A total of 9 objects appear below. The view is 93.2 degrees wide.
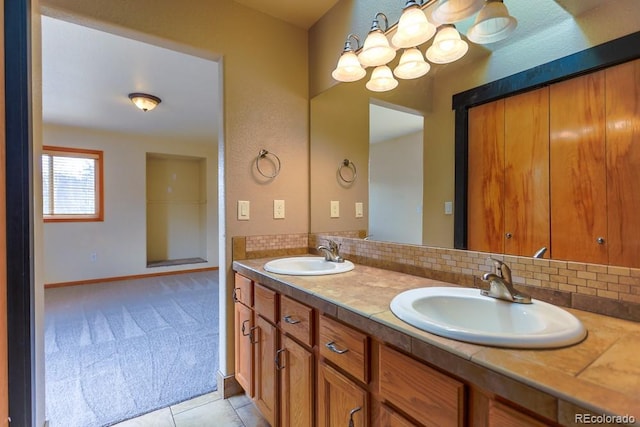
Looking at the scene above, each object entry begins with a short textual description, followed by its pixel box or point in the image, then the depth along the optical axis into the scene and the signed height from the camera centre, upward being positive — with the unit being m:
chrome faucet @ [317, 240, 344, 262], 1.69 -0.23
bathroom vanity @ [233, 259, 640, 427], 0.53 -0.37
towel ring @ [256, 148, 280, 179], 1.85 +0.32
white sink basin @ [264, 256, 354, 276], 1.46 -0.29
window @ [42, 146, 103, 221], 4.24 +0.41
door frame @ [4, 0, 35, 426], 1.02 +0.02
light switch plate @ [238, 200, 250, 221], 1.79 +0.01
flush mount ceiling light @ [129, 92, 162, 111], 3.03 +1.14
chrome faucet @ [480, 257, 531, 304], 0.91 -0.24
